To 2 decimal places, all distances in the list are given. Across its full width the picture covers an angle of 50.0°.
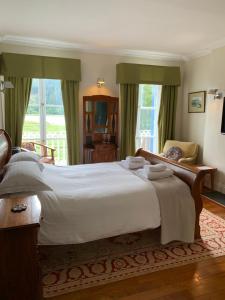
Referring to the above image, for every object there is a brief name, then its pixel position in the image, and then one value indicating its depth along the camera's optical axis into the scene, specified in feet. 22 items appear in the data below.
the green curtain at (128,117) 16.46
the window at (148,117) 17.78
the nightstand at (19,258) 4.81
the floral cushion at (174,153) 16.08
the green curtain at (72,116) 15.26
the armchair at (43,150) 14.58
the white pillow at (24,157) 9.43
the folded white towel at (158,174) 9.10
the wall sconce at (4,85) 12.47
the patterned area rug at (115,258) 7.04
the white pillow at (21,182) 7.15
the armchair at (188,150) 16.28
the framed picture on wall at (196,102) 16.27
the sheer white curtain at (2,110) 14.08
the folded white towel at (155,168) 9.22
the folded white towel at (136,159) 11.01
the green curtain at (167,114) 17.70
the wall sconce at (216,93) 14.05
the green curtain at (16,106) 14.07
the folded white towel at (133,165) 10.84
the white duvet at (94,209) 7.18
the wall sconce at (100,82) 15.87
